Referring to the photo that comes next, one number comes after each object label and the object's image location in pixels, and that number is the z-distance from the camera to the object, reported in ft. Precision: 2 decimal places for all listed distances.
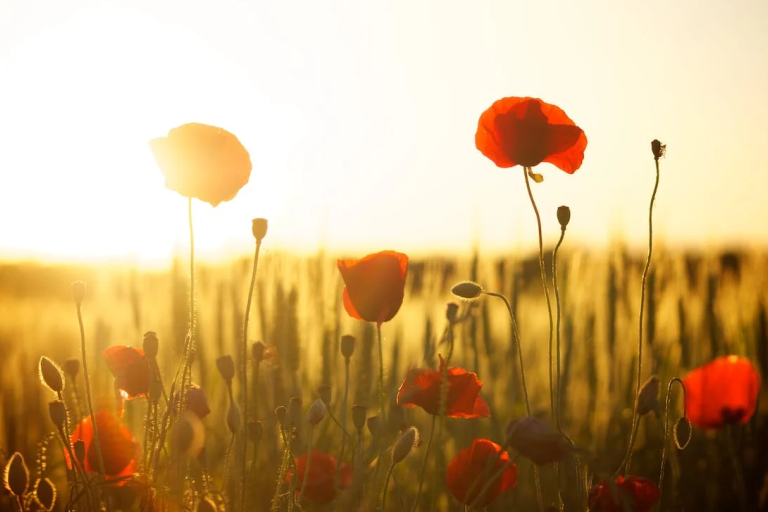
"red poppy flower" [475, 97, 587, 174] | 4.56
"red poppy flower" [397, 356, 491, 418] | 3.98
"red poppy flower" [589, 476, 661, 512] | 3.76
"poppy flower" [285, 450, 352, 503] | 4.48
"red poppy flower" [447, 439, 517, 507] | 4.18
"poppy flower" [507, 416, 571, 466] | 3.15
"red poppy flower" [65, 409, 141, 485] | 4.46
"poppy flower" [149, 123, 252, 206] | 4.24
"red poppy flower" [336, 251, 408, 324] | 4.33
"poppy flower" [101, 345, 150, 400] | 4.16
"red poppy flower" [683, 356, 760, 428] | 5.82
